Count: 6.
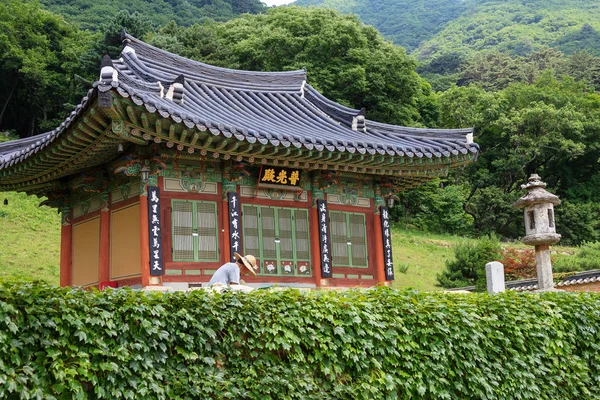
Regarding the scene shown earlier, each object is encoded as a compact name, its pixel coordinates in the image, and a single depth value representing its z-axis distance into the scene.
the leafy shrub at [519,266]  32.22
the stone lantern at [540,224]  17.61
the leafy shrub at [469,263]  30.22
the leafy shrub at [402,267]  34.06
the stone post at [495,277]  17.33
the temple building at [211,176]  13.34
